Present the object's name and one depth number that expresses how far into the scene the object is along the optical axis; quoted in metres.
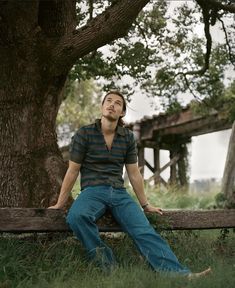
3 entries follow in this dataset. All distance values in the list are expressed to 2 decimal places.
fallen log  3.62
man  3.43
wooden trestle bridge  11.33
